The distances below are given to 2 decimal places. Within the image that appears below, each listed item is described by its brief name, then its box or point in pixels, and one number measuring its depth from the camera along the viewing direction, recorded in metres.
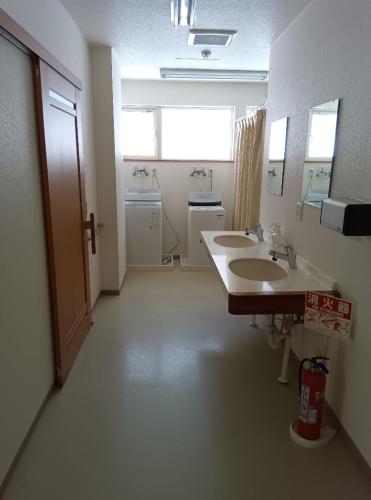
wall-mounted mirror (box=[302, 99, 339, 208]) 1.94
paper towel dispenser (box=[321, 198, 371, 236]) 1.46
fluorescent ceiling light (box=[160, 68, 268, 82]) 3.96
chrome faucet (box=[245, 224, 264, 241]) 3.03
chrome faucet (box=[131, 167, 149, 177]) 5.04
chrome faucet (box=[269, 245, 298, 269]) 2.26
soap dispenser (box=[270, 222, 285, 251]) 2.67
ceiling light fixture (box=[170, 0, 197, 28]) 2.24
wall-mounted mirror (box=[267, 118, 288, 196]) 2.73
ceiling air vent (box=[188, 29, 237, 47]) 2.70
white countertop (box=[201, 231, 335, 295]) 1.84
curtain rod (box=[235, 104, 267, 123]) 3.69
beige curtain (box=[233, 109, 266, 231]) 3.84
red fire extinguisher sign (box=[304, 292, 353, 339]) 1.66
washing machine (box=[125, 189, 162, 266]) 4.64
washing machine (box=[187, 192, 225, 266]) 4.65
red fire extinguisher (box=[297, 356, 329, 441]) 1.75
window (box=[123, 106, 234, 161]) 5.04
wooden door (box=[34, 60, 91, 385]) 1.99
